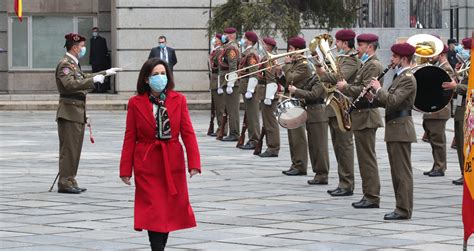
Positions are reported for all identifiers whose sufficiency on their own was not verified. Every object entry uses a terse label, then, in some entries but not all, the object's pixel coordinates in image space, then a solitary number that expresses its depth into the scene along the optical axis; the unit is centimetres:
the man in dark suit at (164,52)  3250
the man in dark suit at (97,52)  3547
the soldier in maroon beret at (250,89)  2208
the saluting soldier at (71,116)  1588
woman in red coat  1055
